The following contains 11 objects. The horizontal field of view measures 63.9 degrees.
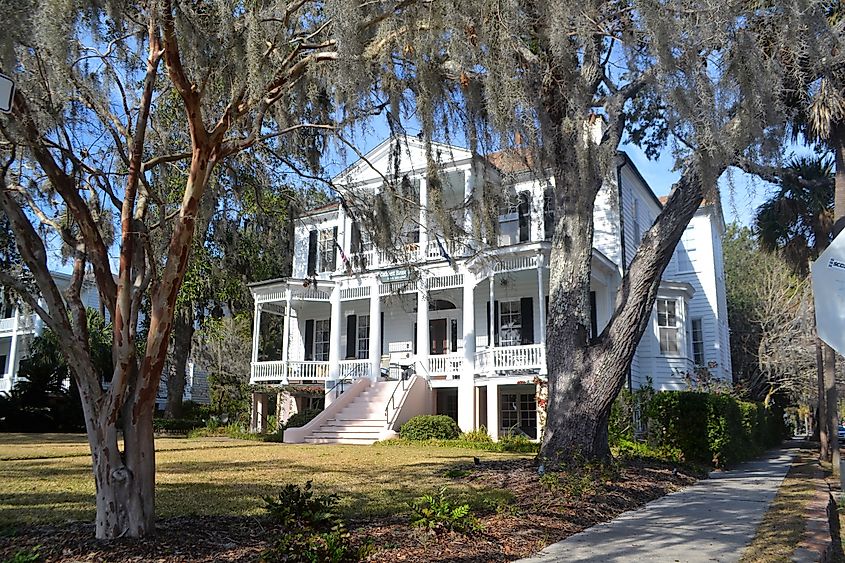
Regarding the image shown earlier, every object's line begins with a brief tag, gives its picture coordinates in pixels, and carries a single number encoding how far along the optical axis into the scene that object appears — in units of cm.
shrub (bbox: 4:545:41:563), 441
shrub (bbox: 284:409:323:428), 2069
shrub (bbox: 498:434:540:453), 1689
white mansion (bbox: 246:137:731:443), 1986
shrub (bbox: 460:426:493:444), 1870
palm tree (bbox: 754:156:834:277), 1648
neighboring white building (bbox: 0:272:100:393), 3526
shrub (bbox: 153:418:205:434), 2550
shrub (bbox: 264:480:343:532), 552
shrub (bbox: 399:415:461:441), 1852
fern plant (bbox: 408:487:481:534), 582
